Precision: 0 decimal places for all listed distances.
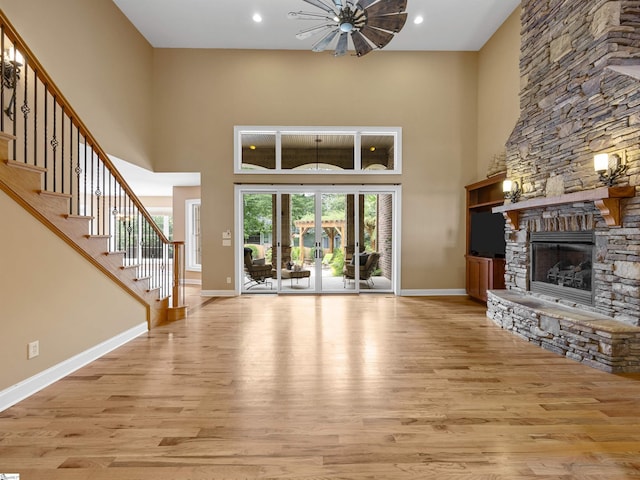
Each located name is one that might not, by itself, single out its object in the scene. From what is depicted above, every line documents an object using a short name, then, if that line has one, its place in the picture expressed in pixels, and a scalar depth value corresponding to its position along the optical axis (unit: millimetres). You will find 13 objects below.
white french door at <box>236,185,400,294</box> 7051
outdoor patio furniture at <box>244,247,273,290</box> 7008
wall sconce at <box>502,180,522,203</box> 4977
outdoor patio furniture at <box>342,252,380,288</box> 7035
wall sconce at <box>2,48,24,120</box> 3435
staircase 2590
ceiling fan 3770
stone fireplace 3213
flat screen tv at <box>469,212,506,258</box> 5691
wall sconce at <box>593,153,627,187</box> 3295
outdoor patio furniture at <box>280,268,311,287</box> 7094
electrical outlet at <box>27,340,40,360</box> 2613
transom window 6973
